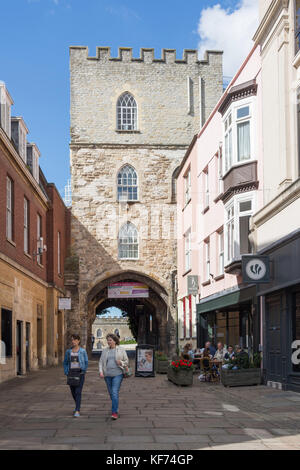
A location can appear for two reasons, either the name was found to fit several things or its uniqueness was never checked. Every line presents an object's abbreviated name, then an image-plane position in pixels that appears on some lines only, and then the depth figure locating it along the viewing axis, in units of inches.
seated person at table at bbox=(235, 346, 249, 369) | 708.7
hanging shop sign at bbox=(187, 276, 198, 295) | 1122.0
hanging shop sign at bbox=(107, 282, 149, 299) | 1494.8
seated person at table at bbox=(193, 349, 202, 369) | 949.4
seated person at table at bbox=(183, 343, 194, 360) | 885.6
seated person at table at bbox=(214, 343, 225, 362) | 820.0
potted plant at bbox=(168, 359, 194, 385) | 733.3
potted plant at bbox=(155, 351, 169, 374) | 1003.9
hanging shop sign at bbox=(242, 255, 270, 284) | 652.7
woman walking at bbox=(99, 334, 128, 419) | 452.1
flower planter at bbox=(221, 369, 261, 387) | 700.0
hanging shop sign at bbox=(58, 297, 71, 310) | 1134.7
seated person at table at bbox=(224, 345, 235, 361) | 764.0
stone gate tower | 1480.1
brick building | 823.7
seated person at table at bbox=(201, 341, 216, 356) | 890.5
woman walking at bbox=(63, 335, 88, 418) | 462.9
